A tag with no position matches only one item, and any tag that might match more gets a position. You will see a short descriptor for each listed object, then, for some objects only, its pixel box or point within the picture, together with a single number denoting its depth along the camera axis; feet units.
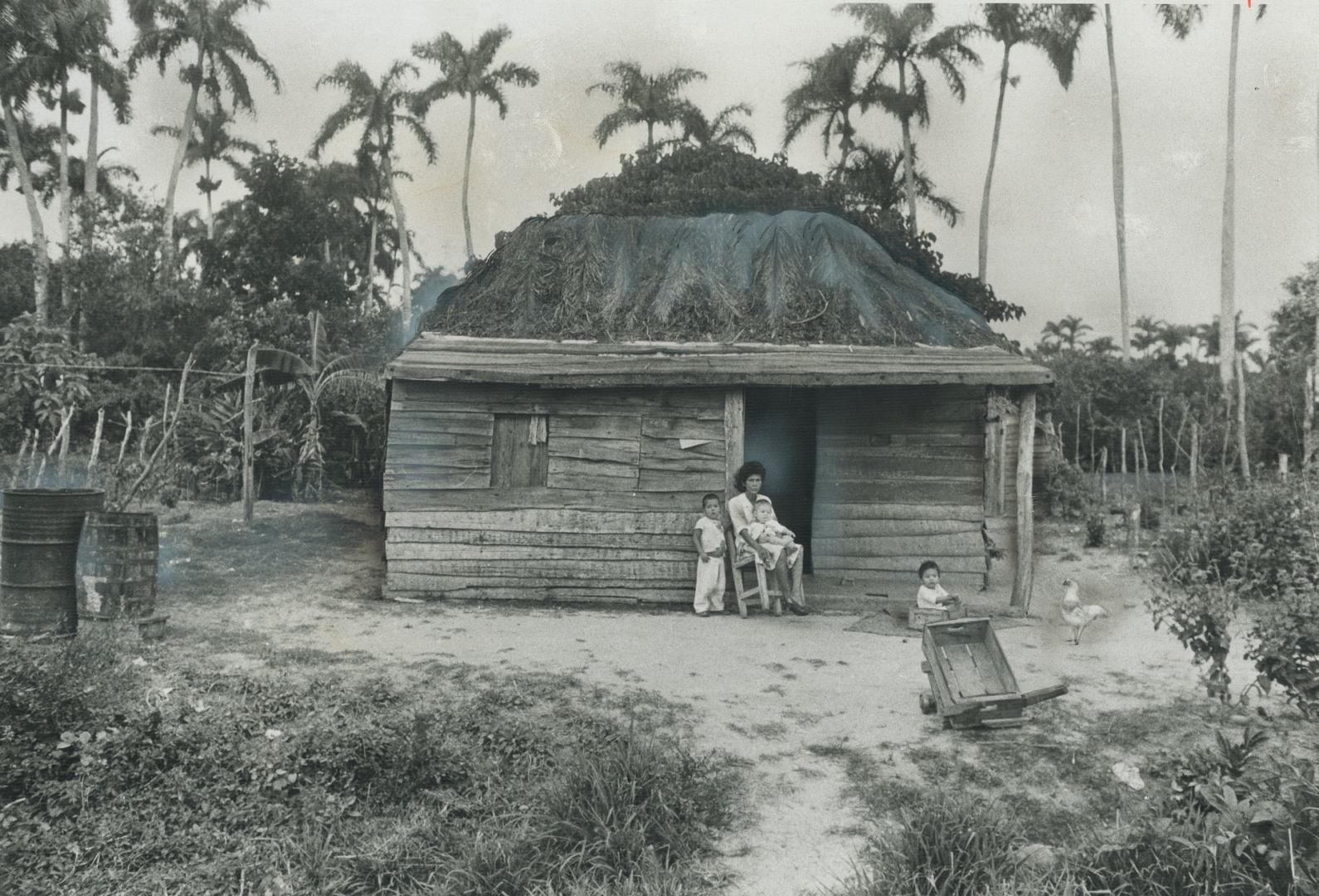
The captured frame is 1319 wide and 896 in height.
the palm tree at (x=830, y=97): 85.66
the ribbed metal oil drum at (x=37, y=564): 20.81
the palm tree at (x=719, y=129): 85.15
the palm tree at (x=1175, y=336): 175.32
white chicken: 24.45
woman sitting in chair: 29.14
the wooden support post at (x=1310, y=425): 40.42
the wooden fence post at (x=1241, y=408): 47.14
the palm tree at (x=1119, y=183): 84.64
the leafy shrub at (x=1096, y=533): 40.04
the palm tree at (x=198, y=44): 85.97
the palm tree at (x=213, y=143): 110.93
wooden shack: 30.17
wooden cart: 16.78
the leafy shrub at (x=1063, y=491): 50.65
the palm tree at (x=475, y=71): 81.51
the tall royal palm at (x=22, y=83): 75.00
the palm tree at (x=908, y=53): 83.82
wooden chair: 29.17
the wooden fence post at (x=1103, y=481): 47.32
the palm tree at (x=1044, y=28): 81.97
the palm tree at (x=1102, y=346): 118.42
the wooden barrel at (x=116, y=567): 22.70
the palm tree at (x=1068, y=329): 186.60
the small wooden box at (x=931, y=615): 24.91
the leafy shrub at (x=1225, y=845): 9.87
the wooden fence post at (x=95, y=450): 39.70
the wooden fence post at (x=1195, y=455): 37.63
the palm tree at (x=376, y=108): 86.94
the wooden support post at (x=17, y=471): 42.01
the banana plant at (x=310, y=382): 45.65
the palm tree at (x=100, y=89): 83.92
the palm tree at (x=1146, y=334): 174.70
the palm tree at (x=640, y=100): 80.84
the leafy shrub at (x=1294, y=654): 14.16
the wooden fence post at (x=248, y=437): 40.63
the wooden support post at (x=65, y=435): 40.81
